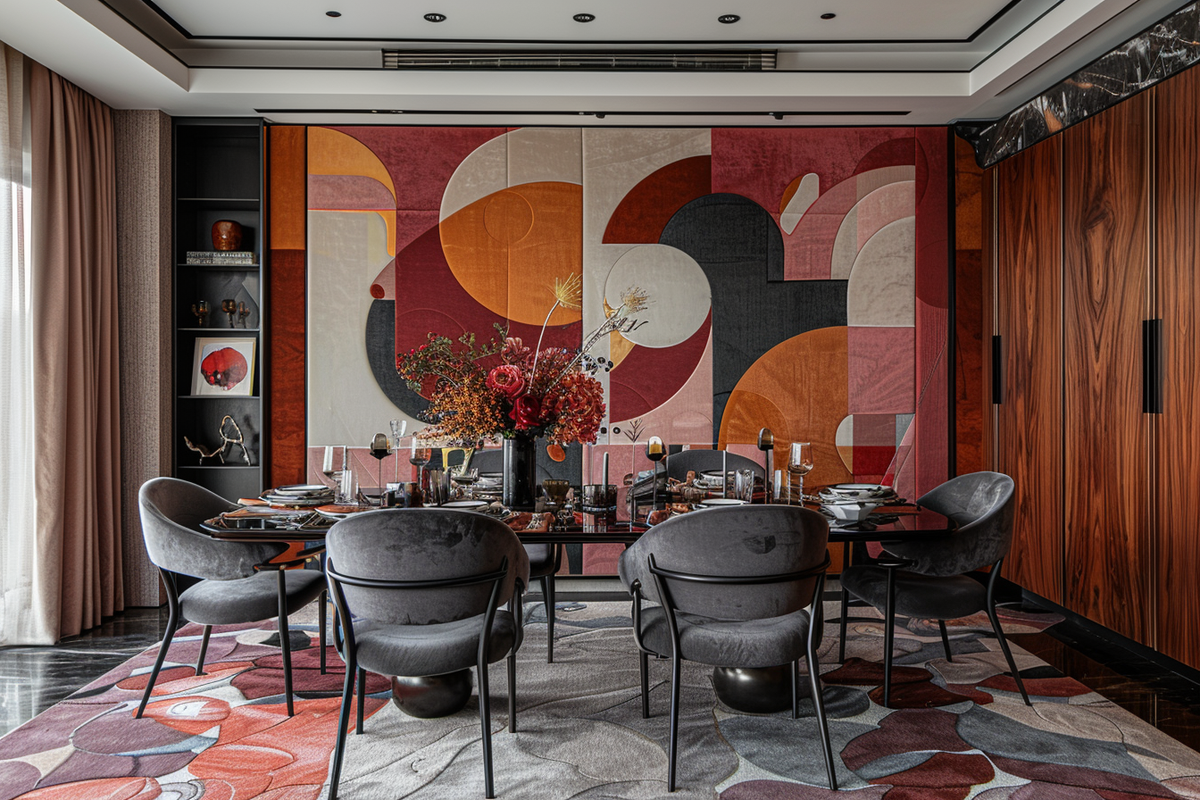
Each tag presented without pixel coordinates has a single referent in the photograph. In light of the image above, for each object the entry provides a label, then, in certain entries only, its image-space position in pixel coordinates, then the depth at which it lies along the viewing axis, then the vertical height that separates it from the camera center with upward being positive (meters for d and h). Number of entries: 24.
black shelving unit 4.48 +0.71
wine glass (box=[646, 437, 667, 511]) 2.81 -0.19
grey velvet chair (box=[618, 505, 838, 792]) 2.11 -0.53
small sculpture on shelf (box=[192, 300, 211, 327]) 4.43 +0.53
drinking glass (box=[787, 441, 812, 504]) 2.80 -0.22
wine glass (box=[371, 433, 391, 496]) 2.81 -0.17
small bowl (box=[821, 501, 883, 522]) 2.53 -0.38
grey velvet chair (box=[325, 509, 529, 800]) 2.06 -0.52
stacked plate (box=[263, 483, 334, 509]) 2.83 -0.36
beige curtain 3.61 +0.23
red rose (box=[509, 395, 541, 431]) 2.69 -0.04
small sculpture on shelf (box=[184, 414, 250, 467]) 4.54 -0.22
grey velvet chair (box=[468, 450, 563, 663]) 3.17 -0.72
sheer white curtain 3.45 +0.04
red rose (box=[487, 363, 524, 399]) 2.71 +0.07
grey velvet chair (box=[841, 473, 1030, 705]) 2.67 -0.65
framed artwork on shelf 4.47 +0.19
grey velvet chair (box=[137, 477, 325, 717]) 2.59 -0.60
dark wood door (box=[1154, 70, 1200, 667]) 2.99 +0.13
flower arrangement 2.71 +0.01
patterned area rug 2.20 -1.12
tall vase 2.80 -0.27
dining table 2.39 -0.42
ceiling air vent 4.01 +1.80
